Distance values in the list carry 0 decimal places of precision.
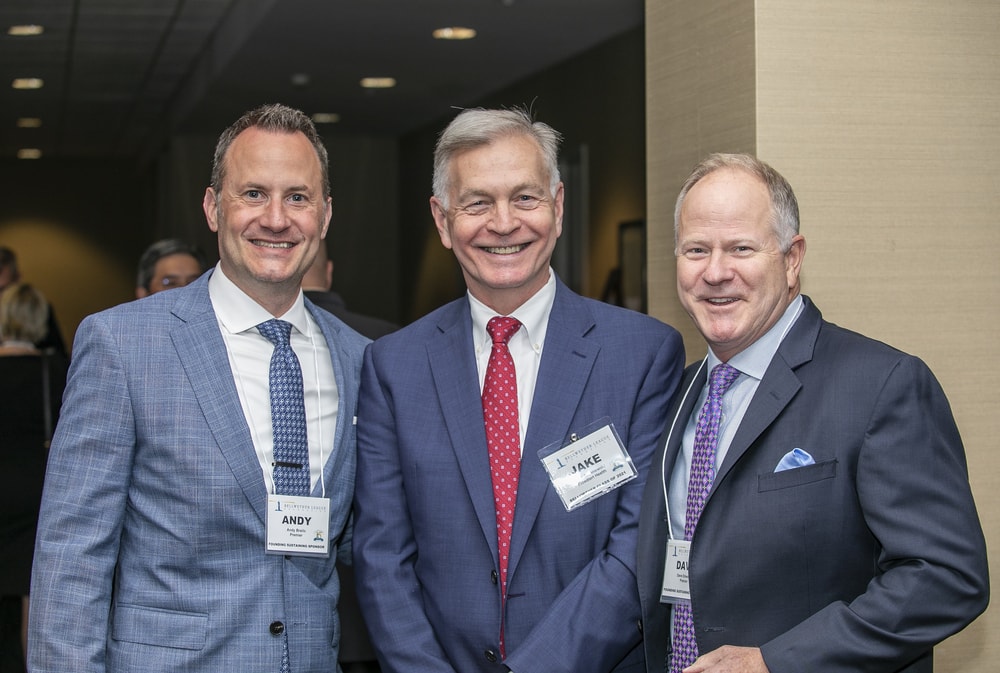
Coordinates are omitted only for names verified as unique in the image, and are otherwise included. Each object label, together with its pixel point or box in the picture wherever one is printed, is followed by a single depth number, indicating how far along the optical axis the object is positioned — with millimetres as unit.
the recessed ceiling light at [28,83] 10465
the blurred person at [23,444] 4809
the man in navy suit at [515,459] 2314
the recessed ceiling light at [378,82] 10062
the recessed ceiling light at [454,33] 8102
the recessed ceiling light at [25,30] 8328
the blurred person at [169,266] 4922
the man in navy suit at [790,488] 1930
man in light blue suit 2312
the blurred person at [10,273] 7629
